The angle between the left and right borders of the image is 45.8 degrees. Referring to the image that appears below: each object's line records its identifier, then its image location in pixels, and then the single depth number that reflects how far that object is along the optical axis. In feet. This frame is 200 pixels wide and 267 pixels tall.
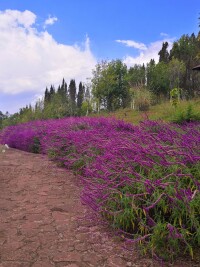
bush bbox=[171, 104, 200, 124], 22.37
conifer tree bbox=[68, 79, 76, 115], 156.61
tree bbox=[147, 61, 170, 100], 96.57
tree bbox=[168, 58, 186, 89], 93.81
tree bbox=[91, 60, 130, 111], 78.97
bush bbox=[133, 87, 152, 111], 48.01
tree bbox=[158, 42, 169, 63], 119.78
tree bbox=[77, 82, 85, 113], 144.11
